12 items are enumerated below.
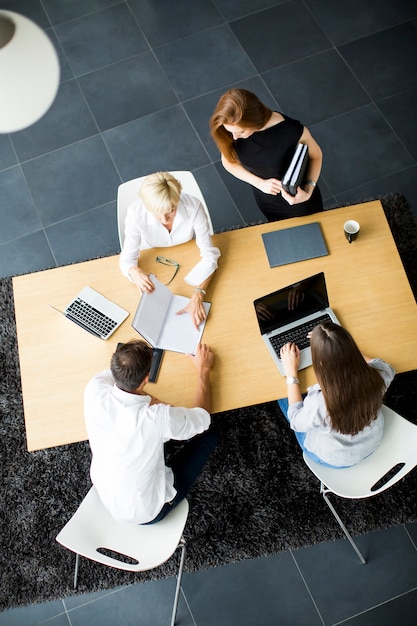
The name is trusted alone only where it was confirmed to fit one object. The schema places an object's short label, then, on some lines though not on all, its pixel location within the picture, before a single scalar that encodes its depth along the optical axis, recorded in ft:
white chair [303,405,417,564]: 7.58
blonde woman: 8.13
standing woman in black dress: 8.09
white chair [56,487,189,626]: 7.22
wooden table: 7.73
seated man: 6.91
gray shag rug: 9.40
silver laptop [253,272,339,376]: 7.77
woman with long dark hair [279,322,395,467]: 6.79
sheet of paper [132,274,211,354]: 7.80
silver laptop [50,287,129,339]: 8.09
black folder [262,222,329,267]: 8.42
